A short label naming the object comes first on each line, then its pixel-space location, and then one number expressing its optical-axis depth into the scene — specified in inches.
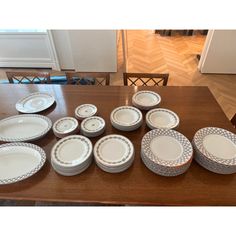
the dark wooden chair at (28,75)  58.0
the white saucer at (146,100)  44.3
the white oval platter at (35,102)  44.4
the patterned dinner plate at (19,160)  31.1
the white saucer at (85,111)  41.7
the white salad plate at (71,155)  31.0
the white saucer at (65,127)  37.2
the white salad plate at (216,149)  30.9
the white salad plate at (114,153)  31.3
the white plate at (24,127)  36.9
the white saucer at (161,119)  38.9
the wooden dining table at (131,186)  28.2
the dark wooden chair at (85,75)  58.0
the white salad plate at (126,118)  38.4
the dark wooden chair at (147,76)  57.2
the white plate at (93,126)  37.1
